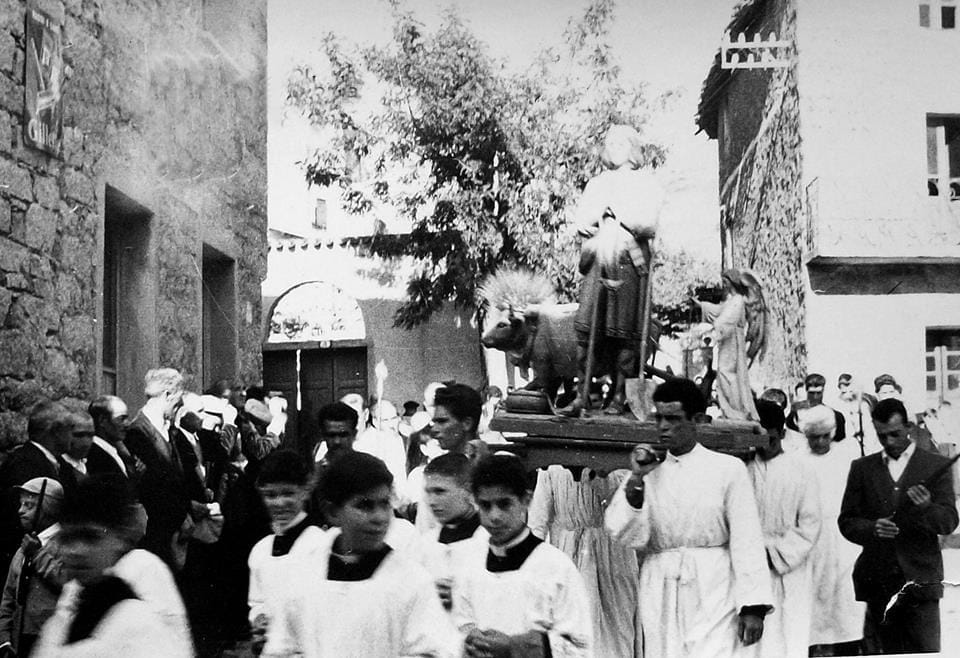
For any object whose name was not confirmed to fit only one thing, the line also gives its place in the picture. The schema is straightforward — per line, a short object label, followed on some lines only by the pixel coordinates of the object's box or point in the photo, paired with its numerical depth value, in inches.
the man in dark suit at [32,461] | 202.4
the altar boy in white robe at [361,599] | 153.7
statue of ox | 237.1
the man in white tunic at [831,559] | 246.4
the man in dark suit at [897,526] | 247.0
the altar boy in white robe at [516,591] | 167.0
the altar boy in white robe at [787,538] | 227.5
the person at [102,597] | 148.7
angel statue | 247.3
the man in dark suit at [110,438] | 214.8
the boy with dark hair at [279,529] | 178.2
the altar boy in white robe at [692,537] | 193.5
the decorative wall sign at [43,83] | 215.3
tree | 246.1
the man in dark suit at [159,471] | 217.3
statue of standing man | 233.9
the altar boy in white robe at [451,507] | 183.2
